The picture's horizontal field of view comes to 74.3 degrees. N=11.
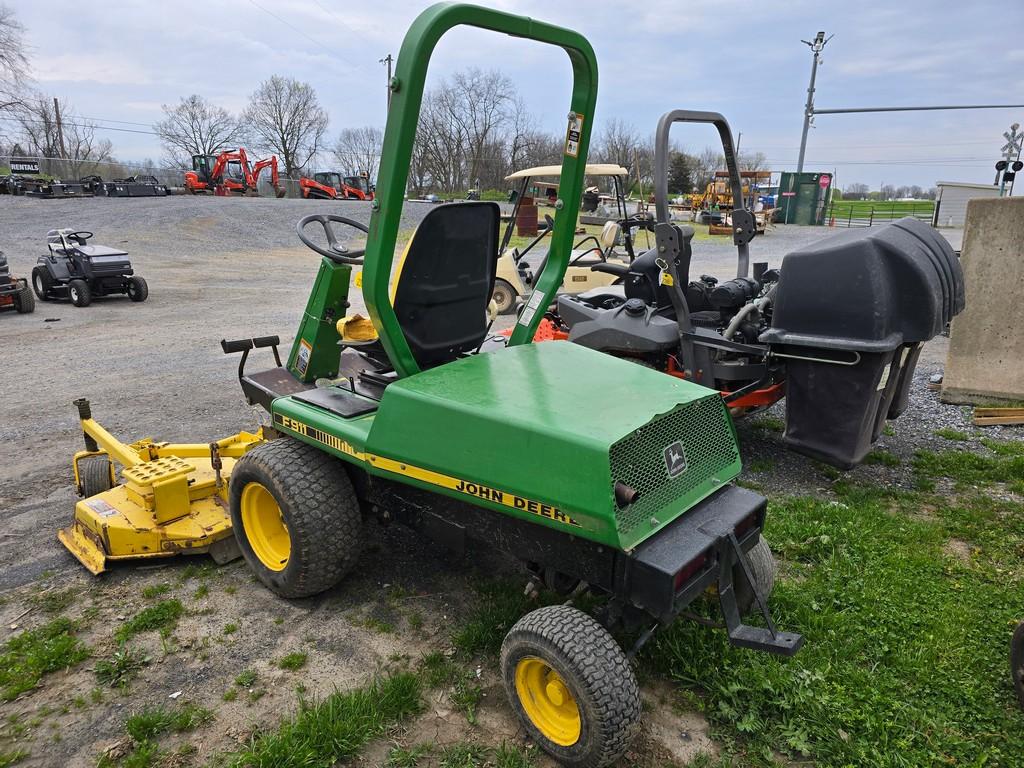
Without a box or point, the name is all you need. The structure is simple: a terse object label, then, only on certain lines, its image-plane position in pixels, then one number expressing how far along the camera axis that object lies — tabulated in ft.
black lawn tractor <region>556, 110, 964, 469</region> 11.72
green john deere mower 6.88
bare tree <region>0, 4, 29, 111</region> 103.82
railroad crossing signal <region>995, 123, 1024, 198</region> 65.62
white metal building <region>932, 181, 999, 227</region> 81.42
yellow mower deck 10.23
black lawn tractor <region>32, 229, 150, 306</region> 33.09
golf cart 25.29
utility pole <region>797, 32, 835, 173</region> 75.99
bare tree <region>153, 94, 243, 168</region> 156.87
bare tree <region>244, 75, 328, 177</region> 155.63
